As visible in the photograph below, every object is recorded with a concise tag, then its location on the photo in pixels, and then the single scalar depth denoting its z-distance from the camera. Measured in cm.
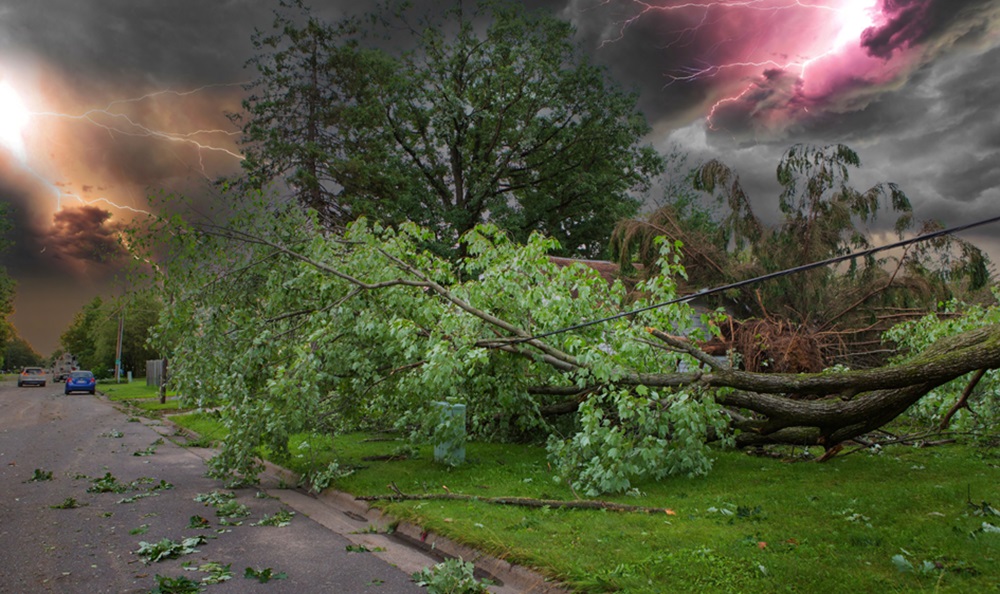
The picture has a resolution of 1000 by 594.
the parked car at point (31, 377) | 4491
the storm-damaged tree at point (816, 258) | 1363
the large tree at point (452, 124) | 2798
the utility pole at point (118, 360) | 4907
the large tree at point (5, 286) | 3802
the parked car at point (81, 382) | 3497
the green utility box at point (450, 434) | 815
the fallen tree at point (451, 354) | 709
